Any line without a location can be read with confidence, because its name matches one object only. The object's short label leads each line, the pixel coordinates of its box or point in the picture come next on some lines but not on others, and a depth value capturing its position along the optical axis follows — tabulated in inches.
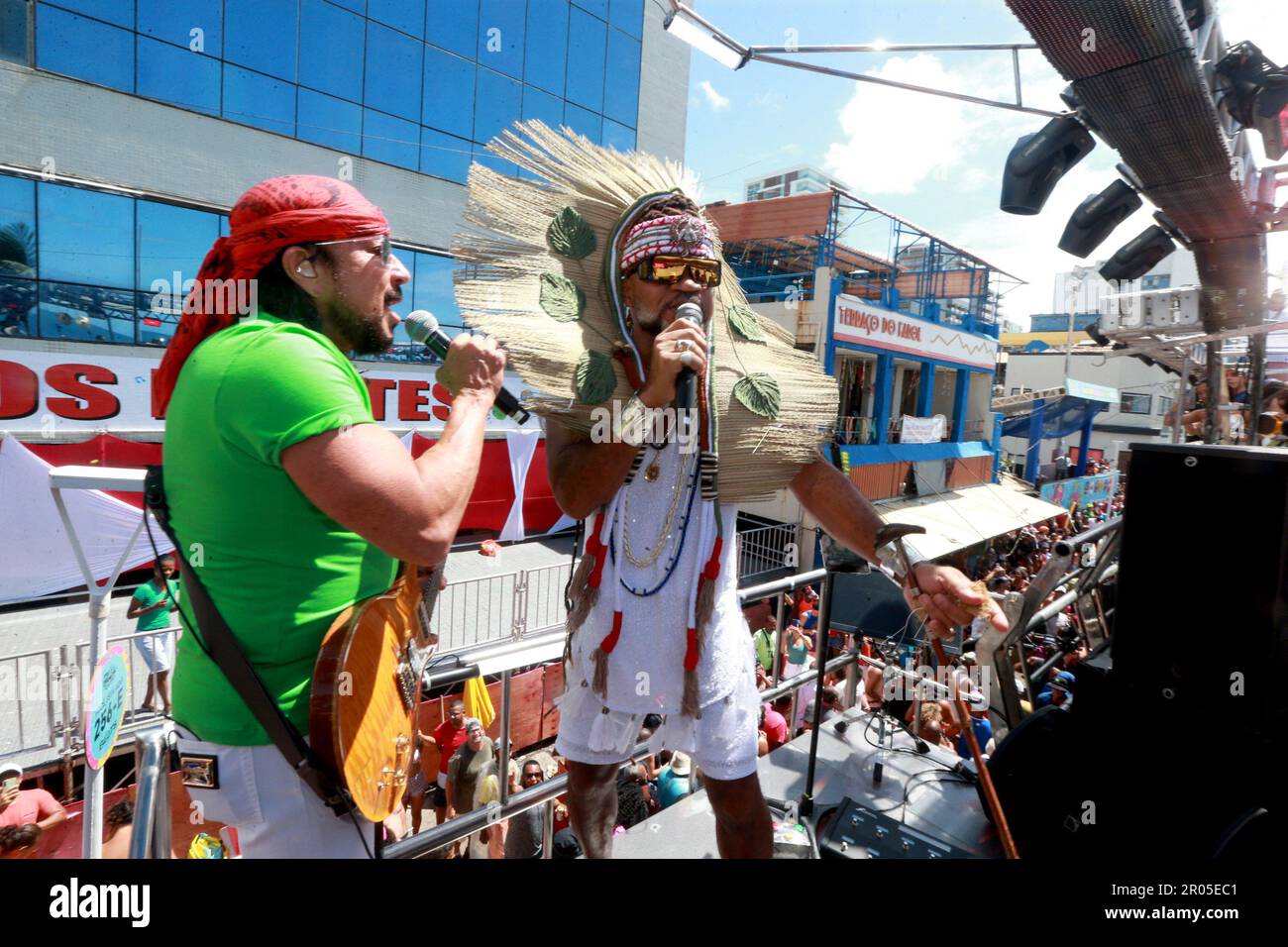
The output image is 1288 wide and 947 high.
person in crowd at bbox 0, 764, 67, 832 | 157.8
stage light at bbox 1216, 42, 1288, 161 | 117.7
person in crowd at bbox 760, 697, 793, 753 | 173.1
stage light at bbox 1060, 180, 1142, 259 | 166.1
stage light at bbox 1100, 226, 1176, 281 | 184.4
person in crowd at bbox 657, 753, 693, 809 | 129.3
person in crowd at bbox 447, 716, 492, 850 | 140.8
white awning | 568.5
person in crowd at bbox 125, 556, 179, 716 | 219.8
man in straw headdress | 60.0
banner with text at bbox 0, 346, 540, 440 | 318.7
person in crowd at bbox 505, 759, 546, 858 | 104.8
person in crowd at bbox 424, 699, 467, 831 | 194.5
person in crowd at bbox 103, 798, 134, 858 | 143.0
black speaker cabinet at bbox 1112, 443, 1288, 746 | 68.3
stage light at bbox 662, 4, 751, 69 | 148.1
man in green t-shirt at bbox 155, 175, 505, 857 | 42.9
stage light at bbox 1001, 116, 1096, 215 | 146.3
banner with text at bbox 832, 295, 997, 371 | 555.5
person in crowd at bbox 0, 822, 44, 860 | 141.8
